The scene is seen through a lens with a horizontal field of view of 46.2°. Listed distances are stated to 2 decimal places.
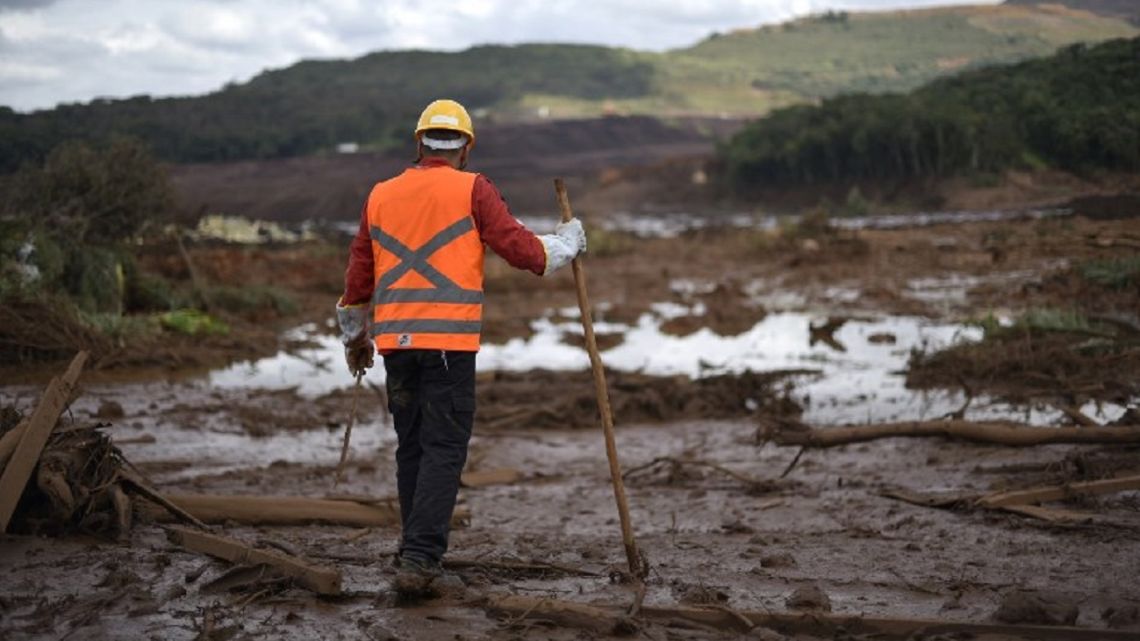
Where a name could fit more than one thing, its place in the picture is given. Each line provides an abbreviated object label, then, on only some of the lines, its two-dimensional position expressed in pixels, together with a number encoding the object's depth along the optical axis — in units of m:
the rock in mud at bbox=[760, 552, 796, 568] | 6.23
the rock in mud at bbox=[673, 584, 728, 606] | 5.31
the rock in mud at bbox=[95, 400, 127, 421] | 11.05
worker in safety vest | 5.68
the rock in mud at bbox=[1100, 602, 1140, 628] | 4.88
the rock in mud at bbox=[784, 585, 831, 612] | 5.23
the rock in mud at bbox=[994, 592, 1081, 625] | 4.86
